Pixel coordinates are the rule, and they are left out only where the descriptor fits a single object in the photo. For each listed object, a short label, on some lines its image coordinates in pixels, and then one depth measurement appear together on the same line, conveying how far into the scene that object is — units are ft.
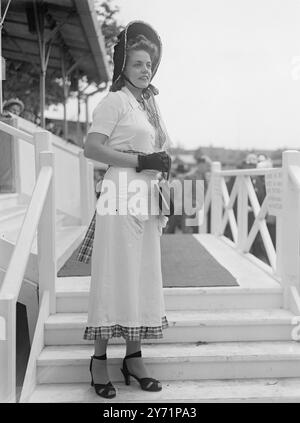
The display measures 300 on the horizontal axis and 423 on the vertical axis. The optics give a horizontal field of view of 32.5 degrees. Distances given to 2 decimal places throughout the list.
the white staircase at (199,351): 8.91
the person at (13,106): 19.01
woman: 8.21
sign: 11.49
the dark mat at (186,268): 11.57
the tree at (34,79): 29.32
